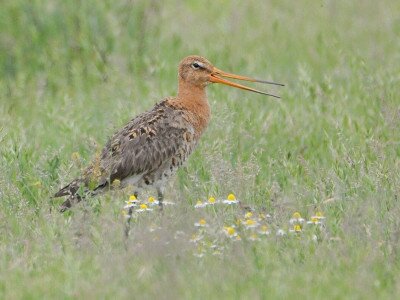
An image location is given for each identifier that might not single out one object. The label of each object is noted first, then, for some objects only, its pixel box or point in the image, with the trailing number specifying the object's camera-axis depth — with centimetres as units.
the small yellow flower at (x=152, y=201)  1640
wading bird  1739
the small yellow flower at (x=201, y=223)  1509
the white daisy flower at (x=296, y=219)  1562
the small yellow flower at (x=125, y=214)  1574
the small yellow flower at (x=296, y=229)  1541
